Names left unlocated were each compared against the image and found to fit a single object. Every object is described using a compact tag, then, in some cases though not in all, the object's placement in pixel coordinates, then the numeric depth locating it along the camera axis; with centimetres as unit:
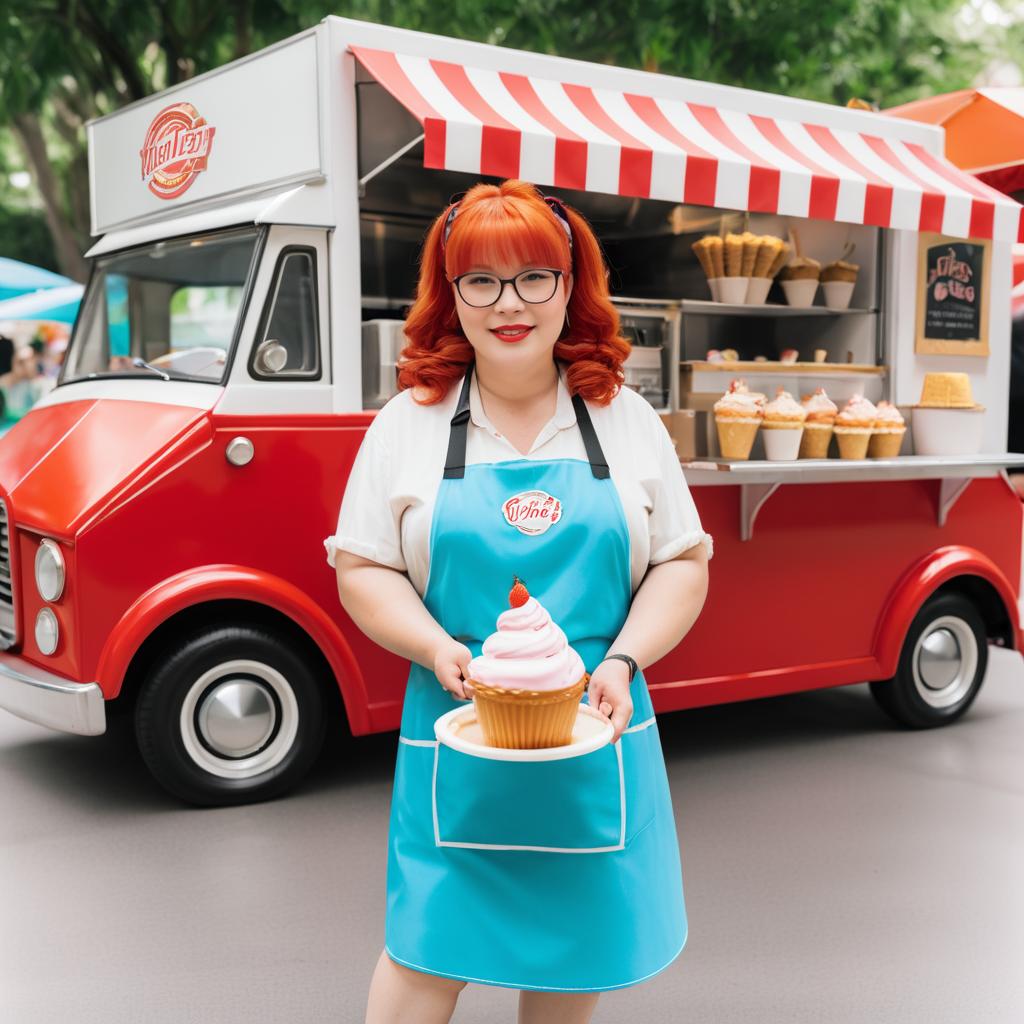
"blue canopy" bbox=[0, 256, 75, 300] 1117
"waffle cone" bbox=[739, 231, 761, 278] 606
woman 235
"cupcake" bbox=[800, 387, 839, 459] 588
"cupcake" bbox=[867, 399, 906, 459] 602
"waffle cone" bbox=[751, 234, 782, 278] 609
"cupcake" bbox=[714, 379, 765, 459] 562
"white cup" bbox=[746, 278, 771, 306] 617
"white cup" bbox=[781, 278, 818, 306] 634
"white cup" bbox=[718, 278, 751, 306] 609
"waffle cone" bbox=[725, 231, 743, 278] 604
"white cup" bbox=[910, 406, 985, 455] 629
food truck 486
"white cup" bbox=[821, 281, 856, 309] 640
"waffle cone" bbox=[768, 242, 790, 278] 619
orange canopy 766
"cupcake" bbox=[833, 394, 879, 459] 592
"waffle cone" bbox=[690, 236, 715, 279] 611
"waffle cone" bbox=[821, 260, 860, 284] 639
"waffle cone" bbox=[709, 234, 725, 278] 609
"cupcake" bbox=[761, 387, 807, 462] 573
